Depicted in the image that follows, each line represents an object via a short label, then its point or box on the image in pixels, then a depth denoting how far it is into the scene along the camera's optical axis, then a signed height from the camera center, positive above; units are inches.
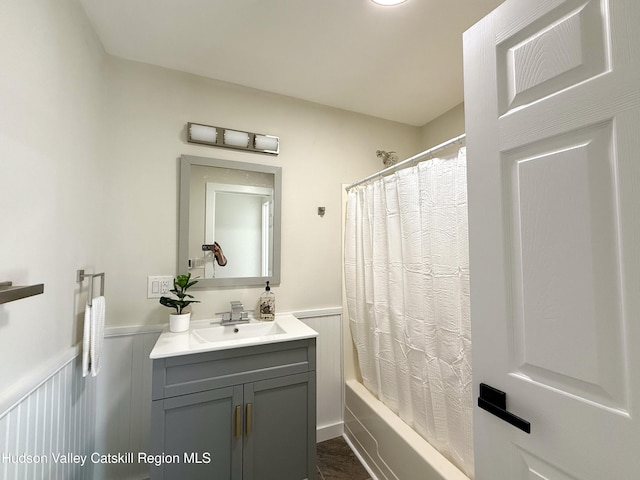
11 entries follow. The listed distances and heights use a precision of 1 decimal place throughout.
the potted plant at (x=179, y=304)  60.1 -11.8
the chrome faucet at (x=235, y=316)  66.9 -16.2
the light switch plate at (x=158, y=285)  63.6 -8.1
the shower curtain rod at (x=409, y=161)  48.7 +19.1
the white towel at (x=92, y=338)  48.3 -15.7
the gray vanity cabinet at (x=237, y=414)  49.4 -32.0
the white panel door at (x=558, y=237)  22.5 +1.0
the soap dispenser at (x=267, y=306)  70.1 -14.7
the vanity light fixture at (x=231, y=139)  67.4 +28.6
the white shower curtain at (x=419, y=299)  49.6 -11.3
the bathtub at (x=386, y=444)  52.2 -43.1
